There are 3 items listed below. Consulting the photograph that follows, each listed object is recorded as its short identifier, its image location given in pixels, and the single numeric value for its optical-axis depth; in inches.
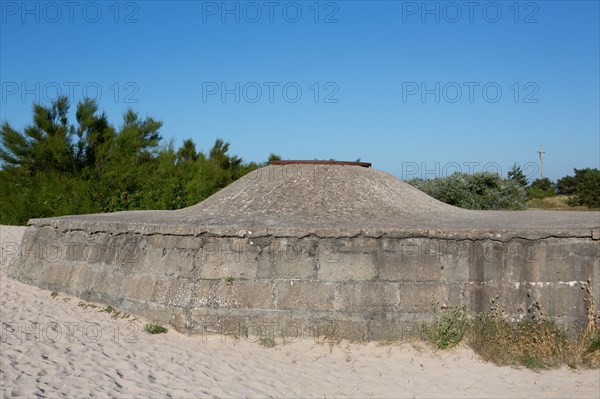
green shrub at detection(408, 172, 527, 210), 597.0
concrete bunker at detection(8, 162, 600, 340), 254.5
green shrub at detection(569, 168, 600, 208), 1167.0
